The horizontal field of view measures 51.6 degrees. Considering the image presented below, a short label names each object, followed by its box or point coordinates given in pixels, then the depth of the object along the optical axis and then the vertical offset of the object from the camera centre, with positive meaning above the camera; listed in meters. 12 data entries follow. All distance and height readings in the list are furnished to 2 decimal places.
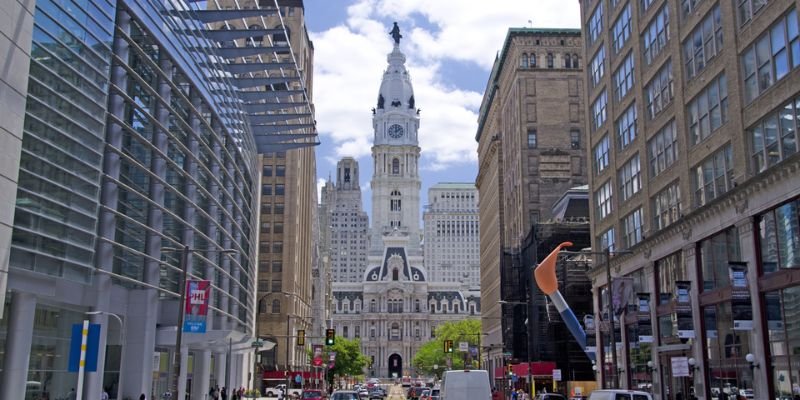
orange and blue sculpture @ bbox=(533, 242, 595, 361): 55.91 +6.72
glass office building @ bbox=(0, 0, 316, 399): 31.67 +8.81
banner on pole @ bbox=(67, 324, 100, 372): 29.09 +1.08
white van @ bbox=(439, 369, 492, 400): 32.56 -0.19
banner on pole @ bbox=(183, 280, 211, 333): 34.81 +3.32
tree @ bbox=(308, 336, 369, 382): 144.50 +3.95
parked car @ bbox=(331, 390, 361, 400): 41.41 -0.74
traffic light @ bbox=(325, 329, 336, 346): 59.26 +3.03
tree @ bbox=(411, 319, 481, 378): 147.27 +7.08
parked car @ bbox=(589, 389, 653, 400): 28.05 -0.41
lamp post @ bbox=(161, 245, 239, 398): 29.64 +1.69
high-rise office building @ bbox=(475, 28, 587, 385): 84.56 +24.34
